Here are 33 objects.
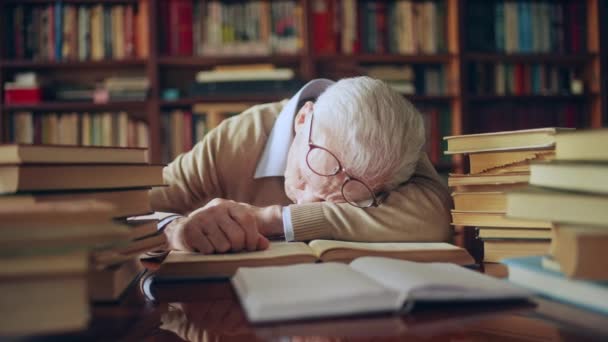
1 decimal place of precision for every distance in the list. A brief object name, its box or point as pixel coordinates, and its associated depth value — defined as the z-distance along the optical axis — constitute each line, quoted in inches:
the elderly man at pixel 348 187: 35.5
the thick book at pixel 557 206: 20.4
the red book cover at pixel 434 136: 124.3
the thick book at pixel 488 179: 35.1
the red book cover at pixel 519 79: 128.0
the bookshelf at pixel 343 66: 118.0
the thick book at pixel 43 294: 16.9
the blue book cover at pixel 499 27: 125.1
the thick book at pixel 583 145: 21.3
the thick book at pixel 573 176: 20.8
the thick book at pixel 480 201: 35.9
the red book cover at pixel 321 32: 120.0
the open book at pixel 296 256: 30.0
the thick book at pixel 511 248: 34.2
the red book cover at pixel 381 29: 122.3
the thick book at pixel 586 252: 19.6
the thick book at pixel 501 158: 37.1
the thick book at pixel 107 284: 22.5
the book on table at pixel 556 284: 20.8
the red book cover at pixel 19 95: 117.3
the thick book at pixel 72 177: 22.0
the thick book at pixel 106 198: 21.7
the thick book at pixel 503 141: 35.6
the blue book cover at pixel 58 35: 118.0
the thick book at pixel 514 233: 33.9
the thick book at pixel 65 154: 21.8
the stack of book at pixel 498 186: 34.6
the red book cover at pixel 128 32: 119.0
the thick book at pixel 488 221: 34.3
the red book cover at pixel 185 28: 119.3
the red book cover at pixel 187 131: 119.0
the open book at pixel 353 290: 20.2
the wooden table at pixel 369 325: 18.9
